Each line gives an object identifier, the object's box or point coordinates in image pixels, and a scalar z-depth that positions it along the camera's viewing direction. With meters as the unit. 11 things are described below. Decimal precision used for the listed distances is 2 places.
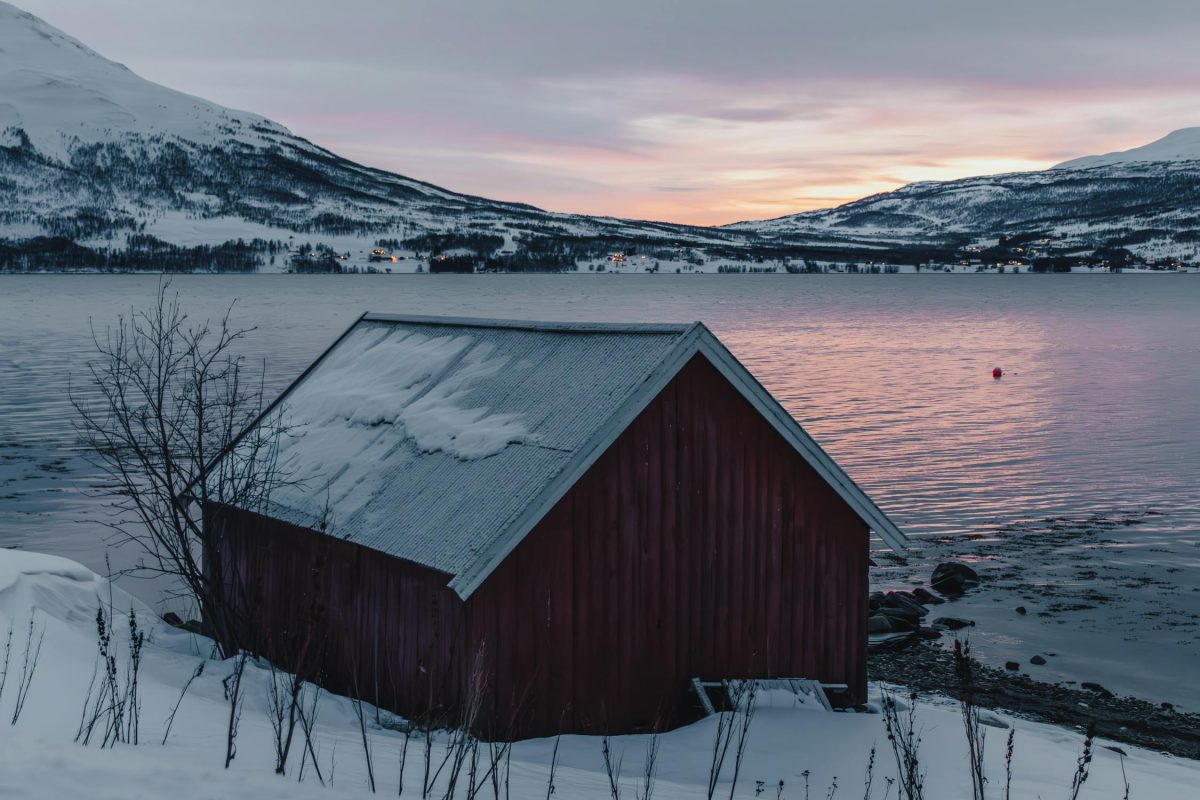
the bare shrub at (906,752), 6.31
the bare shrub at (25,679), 9.10
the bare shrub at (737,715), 12.66
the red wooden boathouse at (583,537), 13.03
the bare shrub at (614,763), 11.65
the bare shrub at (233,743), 7.59
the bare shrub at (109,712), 8.20
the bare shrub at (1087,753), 6.26
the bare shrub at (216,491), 15.77
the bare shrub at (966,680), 6.29
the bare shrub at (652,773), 10.34
